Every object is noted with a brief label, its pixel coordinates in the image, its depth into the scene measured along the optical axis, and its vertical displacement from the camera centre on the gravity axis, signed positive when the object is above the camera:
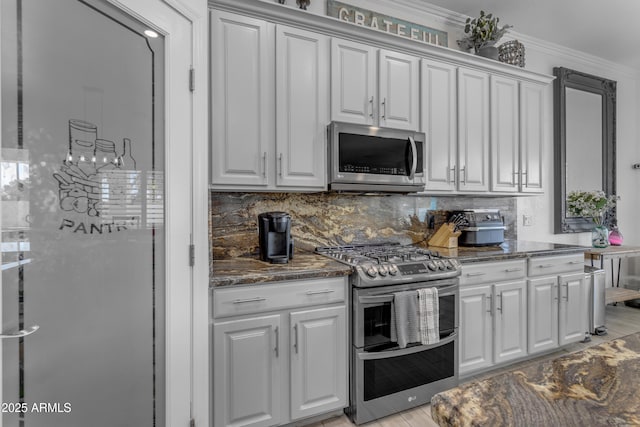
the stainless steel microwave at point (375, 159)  2.28 +0.39
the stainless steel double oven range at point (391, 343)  1.97 -0.81
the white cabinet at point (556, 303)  2.72 -0.77
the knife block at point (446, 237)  2.84 -0.21
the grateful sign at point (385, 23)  2.72 +1.64
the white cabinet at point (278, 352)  1.74 -0.77
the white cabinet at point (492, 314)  2.41 -0.77
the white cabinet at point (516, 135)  2.97 +0.71
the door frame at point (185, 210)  1.49 +0.01
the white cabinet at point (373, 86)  2.34 +0.93
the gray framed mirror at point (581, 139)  3.83 +0.89
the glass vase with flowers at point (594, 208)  3.68 +0.05
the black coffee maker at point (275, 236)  2.09 -0.15
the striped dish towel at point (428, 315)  2.07 -0.64
